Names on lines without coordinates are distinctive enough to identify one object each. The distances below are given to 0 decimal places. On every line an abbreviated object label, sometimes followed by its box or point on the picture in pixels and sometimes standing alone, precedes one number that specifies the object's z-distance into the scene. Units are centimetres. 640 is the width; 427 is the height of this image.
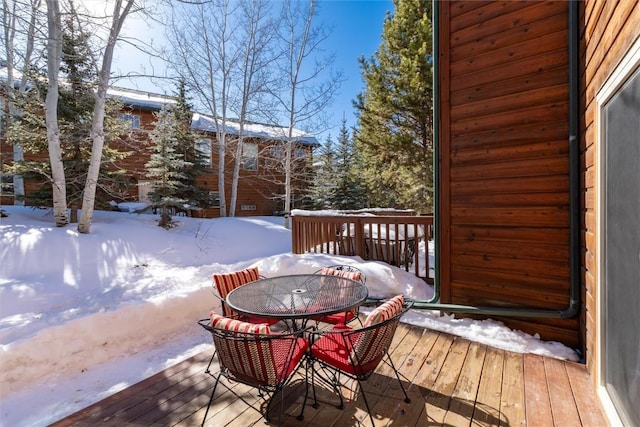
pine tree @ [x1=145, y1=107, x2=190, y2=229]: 929
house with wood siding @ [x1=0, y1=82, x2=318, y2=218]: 1298
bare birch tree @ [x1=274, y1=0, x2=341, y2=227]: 1186
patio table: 223
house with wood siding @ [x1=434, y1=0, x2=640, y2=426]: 186
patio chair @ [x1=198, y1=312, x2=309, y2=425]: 186
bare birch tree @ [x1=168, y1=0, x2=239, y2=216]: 1190
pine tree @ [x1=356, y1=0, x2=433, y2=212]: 864
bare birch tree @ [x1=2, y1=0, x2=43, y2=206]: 536
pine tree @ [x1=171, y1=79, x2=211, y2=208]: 1166
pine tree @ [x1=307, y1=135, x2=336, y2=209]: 1353
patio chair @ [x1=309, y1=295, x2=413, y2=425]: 199
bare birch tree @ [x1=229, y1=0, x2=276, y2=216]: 1204
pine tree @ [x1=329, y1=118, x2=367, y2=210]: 1320
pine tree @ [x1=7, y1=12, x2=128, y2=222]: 776
